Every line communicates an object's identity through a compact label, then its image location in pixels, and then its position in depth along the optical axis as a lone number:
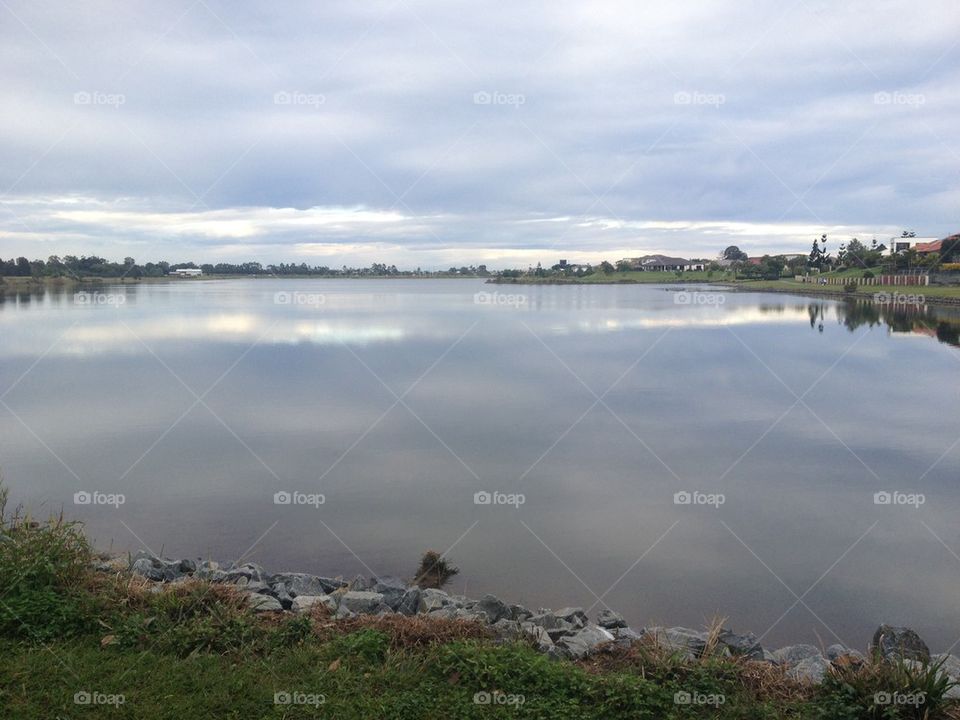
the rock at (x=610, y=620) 6.28
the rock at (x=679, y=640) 4.76
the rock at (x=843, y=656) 4.48
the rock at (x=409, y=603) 5.99
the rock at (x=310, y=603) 5.55
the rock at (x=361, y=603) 5.73
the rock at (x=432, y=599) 6.04
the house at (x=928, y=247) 80.41
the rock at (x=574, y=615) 6.09
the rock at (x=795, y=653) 5.62
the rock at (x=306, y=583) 6.47
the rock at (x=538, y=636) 4.97
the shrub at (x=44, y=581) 4.77
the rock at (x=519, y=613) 6.08
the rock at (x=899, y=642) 5.34
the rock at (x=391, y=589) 6.05
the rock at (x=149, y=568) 6.66
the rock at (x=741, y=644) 5.40
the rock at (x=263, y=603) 5.30
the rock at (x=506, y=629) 5.03
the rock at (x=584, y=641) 4.94
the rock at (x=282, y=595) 5.93
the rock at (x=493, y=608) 6.08
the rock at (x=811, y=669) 4.59
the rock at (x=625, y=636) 5.16
